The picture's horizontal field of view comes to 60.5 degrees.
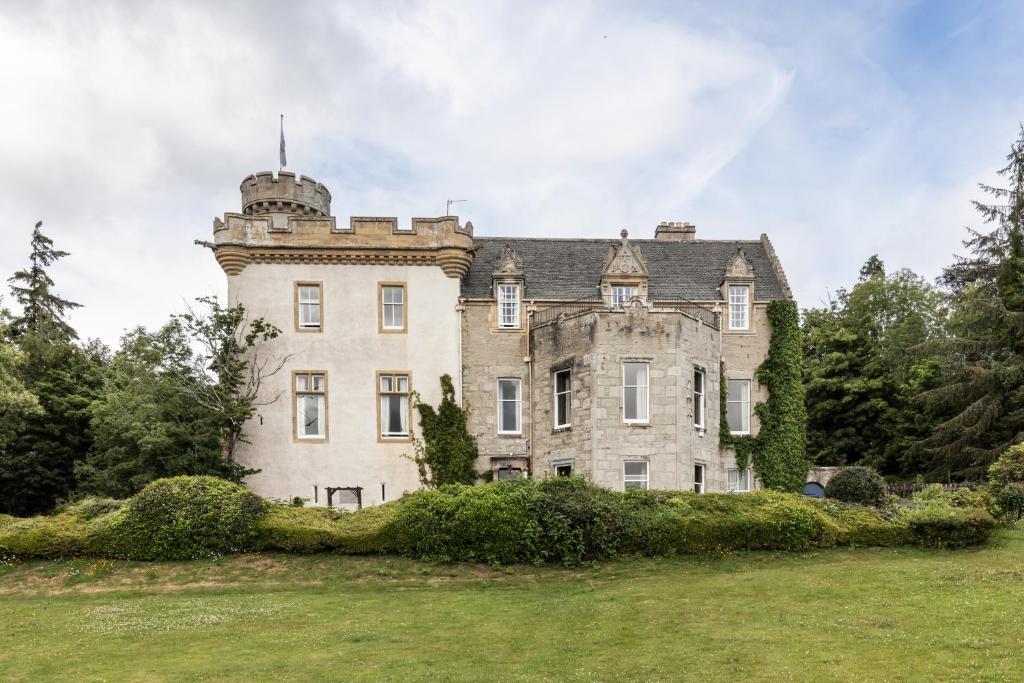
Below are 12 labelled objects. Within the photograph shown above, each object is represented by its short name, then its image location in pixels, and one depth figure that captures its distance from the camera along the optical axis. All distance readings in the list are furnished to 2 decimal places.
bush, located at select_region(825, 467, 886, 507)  27.16
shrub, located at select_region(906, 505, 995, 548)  23.30
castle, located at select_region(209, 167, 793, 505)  30.77
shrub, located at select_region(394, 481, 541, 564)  22.78
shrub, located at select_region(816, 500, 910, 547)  24.02
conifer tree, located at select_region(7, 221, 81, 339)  50.34
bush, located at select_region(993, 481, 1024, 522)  25.36
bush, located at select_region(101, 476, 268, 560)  23.48
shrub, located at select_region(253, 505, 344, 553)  23.56
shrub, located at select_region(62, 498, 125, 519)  25.38
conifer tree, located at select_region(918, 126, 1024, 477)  38.47
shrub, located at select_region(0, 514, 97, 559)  23.52
